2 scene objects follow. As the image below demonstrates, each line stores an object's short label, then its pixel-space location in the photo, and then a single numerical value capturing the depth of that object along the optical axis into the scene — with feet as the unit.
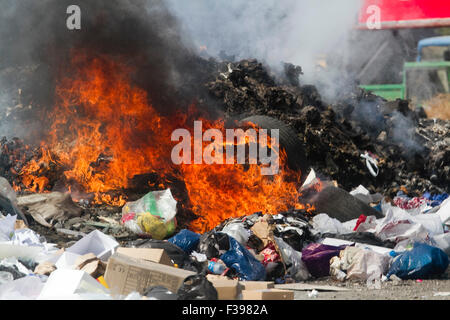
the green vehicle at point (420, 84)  50.47
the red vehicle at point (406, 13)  57.57
